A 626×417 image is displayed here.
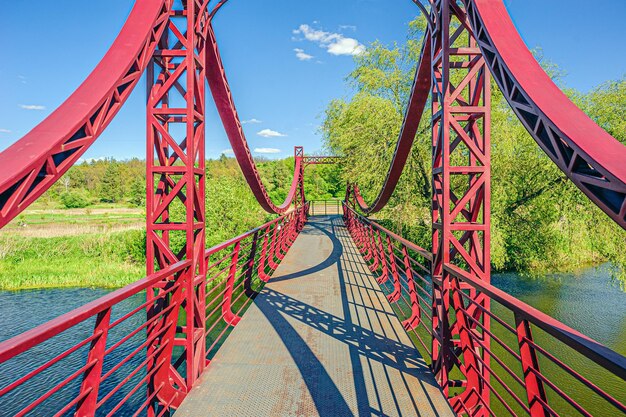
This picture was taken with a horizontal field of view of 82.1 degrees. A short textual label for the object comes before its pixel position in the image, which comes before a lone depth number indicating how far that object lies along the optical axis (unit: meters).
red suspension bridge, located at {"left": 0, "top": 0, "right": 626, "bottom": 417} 1.57
